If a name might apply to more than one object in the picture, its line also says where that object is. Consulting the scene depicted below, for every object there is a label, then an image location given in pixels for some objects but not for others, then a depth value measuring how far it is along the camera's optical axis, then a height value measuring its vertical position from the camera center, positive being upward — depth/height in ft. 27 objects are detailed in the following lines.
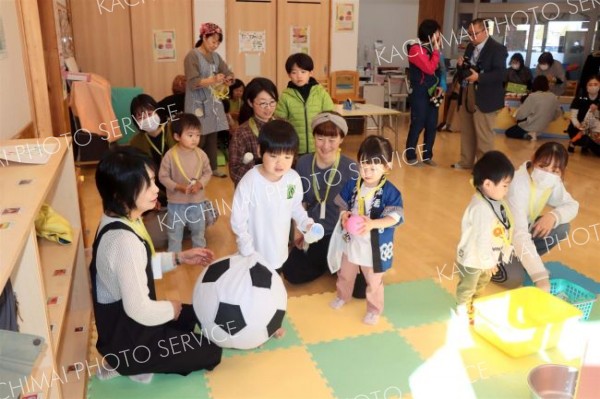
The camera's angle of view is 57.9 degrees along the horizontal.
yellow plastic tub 7.71 -3.88
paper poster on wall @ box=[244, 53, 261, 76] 22.80 -0.66
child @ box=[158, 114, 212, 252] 10.65 -2.54
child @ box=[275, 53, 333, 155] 11.57 -1.19
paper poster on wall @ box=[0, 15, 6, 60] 7.99 +0.04
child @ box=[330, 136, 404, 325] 8.04 -2.44
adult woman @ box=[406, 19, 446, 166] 17.88 -1.23
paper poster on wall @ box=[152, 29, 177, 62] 21.27 +0.08
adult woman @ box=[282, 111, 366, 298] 9.86 -2.51
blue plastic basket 8.59 -3.93
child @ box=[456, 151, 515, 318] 8.25 -2.58
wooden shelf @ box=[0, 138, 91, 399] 5.01 -2.54
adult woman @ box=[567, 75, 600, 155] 21.24 -2.57
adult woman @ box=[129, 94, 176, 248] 11.64 -1.91
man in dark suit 17.12 -1.13
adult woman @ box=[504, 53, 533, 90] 28.76 -1.21
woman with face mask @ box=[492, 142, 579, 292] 9.08 -2.81
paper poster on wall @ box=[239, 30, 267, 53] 22.54 +0.27
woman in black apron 6.29 -2.77
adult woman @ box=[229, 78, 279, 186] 10.22 -1.52
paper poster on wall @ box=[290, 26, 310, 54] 23.38 +0.41
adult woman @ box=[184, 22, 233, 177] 15.78 -1.06
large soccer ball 7.12 -3.28
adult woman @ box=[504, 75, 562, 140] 24.29 -2.80
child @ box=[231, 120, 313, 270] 7.86 -2.24
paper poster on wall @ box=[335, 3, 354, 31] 24.13 +1.34
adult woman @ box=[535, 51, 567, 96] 28.91 -1.13
